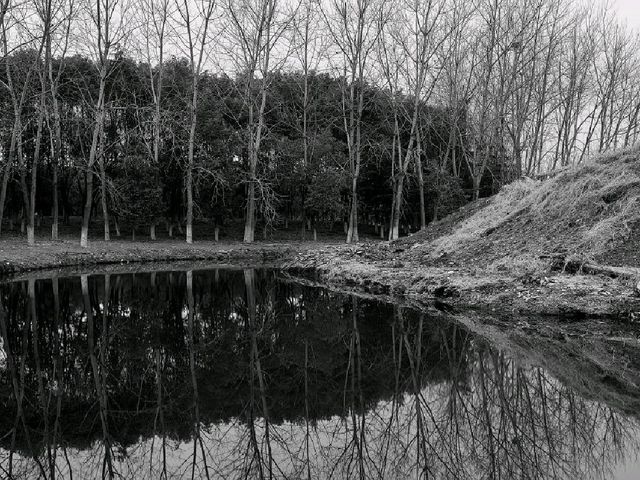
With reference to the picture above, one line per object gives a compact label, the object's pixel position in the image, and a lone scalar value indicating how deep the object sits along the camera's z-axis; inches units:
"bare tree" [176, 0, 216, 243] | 1160.2
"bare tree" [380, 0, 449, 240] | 1119.0
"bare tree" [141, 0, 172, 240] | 1179.3
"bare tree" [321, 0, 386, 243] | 1181.1
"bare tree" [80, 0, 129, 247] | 1001.5
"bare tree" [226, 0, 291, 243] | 1176.2
